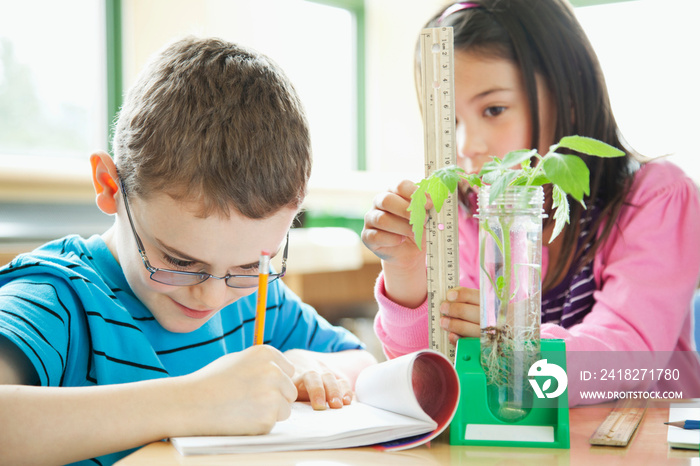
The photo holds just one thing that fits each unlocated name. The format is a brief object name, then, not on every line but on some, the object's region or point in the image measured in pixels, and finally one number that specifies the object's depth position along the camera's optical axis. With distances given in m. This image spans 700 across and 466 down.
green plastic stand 0.67
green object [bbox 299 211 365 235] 3.54
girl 1.14
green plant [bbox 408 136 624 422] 0.67
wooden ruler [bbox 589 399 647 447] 0.66
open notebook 0.62
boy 0.63
